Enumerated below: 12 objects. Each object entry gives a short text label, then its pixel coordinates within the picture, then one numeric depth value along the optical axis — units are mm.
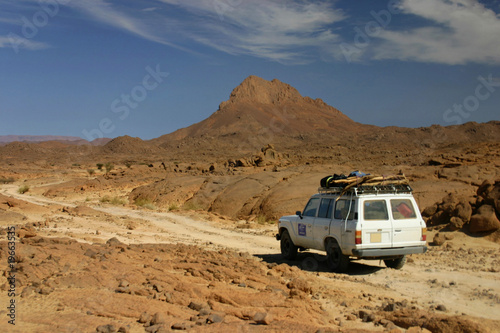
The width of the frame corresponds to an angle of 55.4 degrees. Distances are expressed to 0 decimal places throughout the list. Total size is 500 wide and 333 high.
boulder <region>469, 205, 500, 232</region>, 14305
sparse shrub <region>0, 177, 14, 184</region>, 49844
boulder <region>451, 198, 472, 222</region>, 15312
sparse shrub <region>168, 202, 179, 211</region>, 27816
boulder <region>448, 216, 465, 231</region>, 15141
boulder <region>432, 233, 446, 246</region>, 14242
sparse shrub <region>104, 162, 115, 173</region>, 61250
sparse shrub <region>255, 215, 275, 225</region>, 21923
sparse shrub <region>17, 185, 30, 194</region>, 38312
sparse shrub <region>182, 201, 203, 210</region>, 27617
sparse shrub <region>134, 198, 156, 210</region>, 28611
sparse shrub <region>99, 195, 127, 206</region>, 31188
